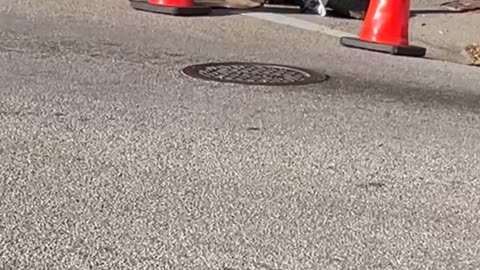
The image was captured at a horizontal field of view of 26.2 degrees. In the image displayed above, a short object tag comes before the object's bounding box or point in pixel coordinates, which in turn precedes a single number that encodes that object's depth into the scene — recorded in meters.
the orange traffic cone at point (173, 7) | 10.34
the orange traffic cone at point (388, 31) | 9.62
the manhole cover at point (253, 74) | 7.64
